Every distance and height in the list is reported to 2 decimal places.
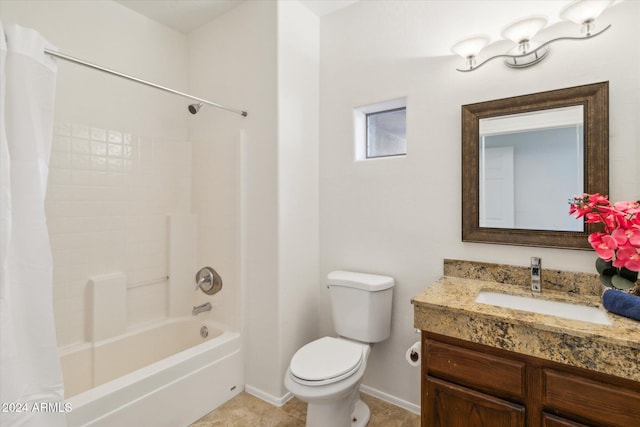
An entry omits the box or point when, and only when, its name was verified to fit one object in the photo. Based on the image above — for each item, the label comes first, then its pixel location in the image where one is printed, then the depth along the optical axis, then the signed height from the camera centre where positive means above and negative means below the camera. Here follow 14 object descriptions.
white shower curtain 1.17 -0.13
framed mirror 1.40 +0.23
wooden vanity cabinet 1.01 -0.66
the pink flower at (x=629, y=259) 1.14 -0.18
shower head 2.04 +0.69
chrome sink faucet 1.48 -0.30
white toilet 1.50 -0.78
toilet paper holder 1.52 -0.71
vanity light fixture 1.30 +0.82
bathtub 1.48 -0.95
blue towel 1.11 -0.35
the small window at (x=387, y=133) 2.07 +0.54
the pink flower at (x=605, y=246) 1.17 -0.14
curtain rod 1.30 +0.67
